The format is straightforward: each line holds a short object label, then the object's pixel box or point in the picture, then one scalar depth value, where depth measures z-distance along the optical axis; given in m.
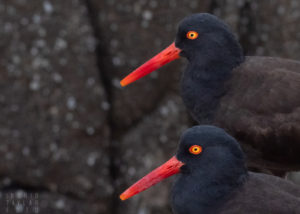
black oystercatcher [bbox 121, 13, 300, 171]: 7.14
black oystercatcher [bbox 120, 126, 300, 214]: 5.85
